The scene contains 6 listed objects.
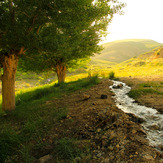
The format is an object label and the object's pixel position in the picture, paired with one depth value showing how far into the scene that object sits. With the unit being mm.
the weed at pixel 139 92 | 7173
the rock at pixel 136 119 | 4111
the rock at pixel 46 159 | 2577
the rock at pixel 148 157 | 2326
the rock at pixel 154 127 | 3602
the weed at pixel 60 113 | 4761
